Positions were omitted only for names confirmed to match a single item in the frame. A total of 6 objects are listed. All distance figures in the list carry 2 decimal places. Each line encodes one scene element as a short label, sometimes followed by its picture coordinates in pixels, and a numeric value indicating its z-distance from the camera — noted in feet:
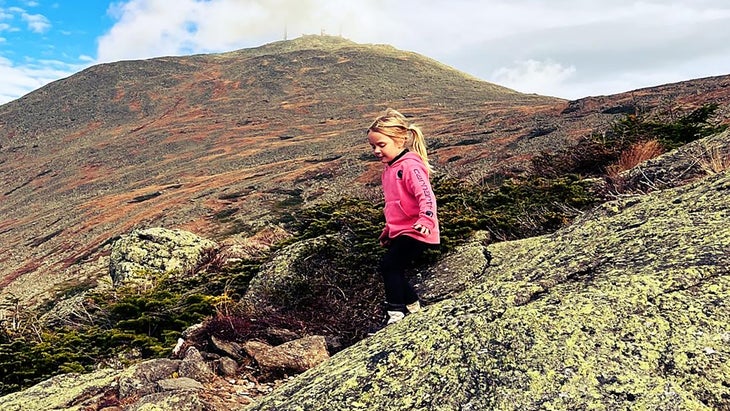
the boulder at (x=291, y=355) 14.28
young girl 14.70
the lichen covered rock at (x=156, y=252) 37.09
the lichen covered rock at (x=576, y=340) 7.09
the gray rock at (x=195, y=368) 13.98
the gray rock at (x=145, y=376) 13.23
